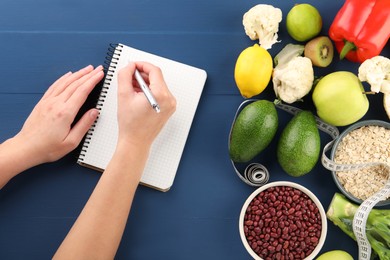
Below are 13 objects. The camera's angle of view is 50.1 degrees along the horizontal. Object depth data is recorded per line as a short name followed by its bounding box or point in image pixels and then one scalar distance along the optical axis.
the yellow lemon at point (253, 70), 0.86
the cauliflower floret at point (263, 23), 0.91
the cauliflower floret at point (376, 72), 0.85
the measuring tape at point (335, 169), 0.89
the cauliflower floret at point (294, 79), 0.87
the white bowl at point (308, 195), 0.86
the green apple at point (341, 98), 0.84
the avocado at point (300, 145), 0.85
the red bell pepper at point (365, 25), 0.86
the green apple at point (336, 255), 0.89
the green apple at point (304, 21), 0.91
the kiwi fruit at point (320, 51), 0.92
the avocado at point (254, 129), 0.86
